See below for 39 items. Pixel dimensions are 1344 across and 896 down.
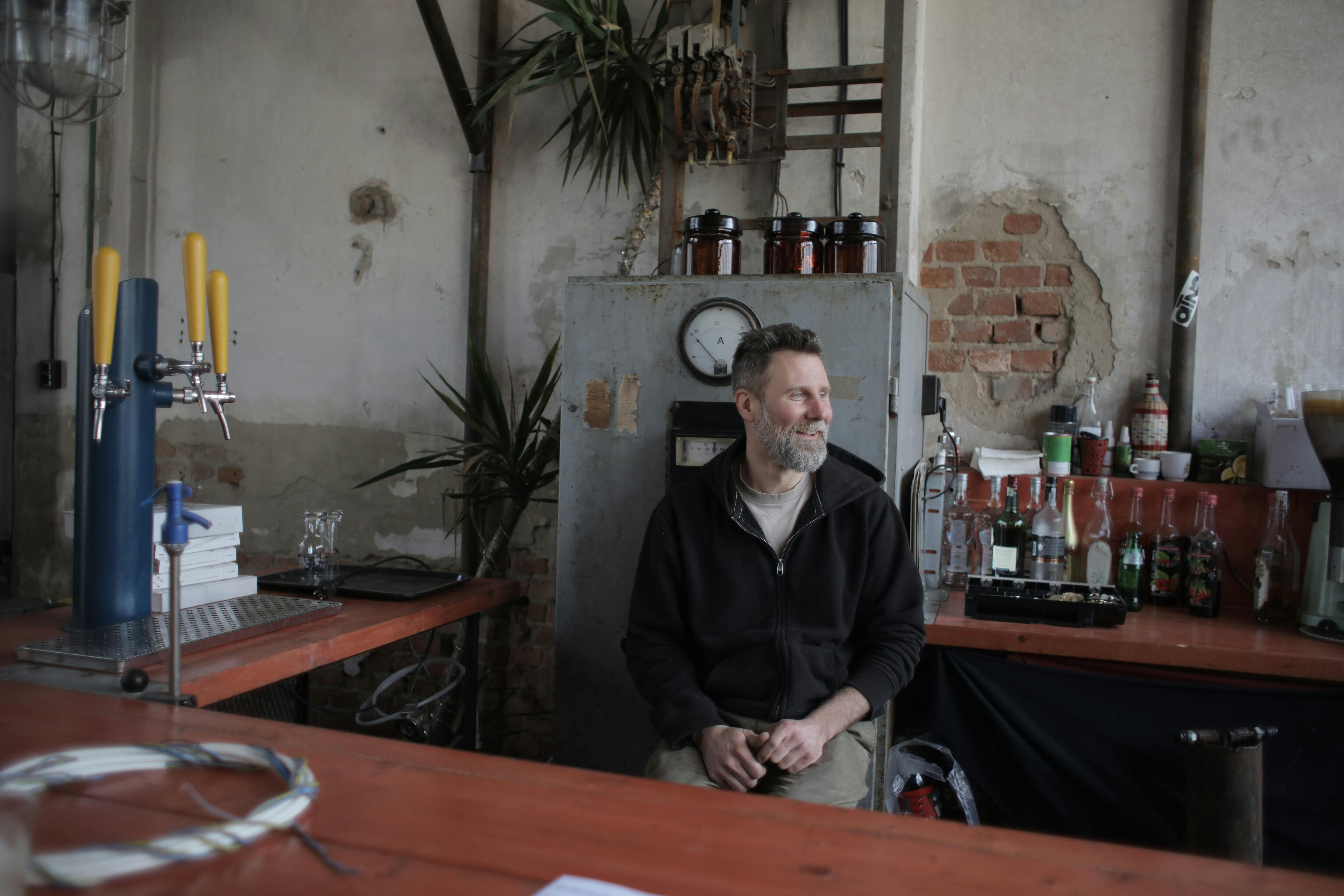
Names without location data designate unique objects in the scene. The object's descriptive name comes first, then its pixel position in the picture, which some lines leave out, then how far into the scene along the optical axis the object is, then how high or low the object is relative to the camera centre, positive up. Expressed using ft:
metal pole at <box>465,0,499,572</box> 10.72 +2.33
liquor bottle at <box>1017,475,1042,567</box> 8.59 -0.86
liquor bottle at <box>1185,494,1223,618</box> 7.96 -1.30
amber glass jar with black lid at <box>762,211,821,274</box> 7.39 +1.45
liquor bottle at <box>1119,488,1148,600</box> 8.63 -0.87
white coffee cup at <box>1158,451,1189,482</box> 8.63 -0.35
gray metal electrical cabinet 7.03 -0.24
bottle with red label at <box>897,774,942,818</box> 7.23 -3.12
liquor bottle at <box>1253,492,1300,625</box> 7.82 -1.23
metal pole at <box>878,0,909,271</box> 7.84 +2.65
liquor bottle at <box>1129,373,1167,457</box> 8.77 +0.06
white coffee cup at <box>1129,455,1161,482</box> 8.68 -0.38
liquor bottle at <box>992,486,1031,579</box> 8.62 -1.14
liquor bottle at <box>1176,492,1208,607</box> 8.39 -0.93
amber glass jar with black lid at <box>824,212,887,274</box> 7.33 +1.48
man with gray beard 5.91 -1.20
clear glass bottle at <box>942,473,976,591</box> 8.95 -1.18
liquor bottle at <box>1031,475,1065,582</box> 8.46 -1.12
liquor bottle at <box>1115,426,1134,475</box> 8.85 -0.26
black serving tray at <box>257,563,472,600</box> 6.73 -1.42
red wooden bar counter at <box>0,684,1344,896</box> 2.60 -1.38
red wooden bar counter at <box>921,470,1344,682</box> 6.68 -1.66
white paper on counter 2.49 -1.35
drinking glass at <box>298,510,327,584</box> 6.84 -1.15
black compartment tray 7.32 -1.51
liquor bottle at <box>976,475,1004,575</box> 8.81 -1.03
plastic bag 7.23 -2.92
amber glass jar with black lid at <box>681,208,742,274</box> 7.50 +1.49
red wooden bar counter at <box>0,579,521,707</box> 4.70 -1.47
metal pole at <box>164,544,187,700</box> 3.94 -0.98
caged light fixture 8.47 +3.41
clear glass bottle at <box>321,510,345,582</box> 6.88 -1.09
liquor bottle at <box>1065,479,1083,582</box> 8.79 -1.21
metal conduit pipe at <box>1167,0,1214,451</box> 8.75 +2.36
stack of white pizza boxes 5.82 -1.10
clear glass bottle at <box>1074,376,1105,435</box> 9.12 +0.20
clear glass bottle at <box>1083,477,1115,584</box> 8.45 -1.07
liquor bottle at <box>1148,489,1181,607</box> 8.31 -1.27
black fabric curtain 6.64 -2.50
